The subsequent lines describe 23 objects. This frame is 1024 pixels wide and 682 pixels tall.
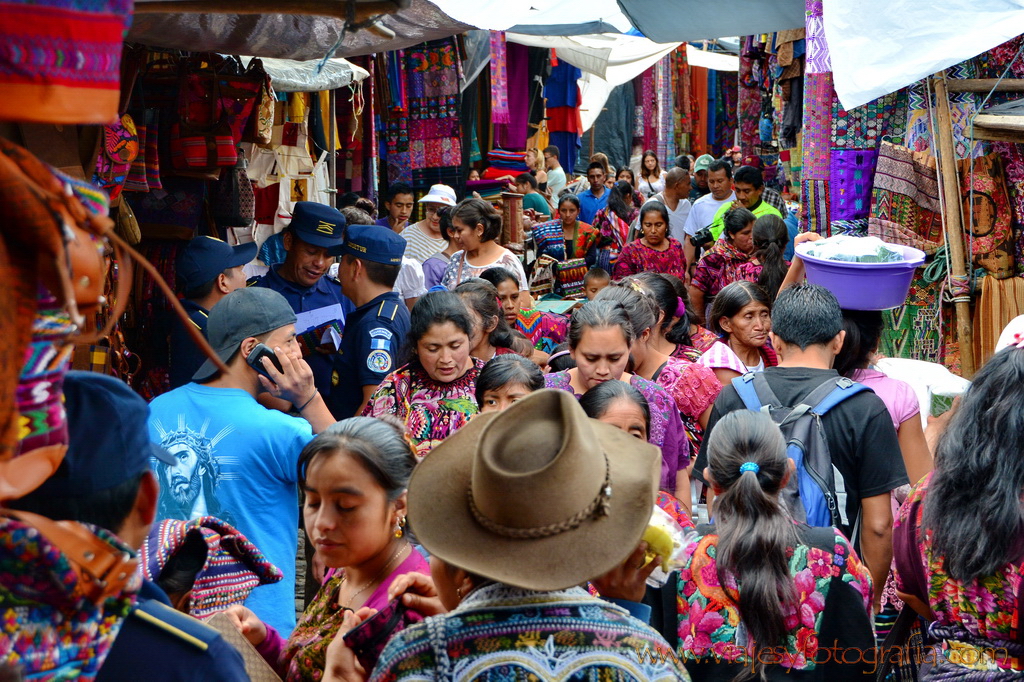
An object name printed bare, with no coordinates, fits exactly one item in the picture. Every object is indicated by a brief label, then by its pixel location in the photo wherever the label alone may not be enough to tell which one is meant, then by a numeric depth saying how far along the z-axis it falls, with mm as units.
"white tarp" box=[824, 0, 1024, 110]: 4734
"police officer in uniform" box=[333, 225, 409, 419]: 4602
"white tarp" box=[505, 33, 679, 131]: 11672
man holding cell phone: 3049
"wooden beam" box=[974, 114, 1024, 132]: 4344
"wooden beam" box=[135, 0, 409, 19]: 2834
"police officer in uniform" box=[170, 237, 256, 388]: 4461
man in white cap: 8008
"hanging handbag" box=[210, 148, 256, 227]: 5336
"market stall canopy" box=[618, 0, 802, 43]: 6605
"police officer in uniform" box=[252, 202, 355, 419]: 5129
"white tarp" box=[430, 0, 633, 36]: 4730
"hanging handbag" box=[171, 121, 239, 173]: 4832
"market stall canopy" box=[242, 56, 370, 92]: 5688
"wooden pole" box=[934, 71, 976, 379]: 5277
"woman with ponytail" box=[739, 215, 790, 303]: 6570
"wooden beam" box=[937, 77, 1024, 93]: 5164
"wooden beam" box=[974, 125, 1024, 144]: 4582
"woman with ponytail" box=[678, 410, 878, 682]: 2594
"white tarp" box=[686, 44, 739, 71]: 15500
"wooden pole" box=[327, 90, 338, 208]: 6680
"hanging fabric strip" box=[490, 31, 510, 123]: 9227
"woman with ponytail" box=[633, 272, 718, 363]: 4910
